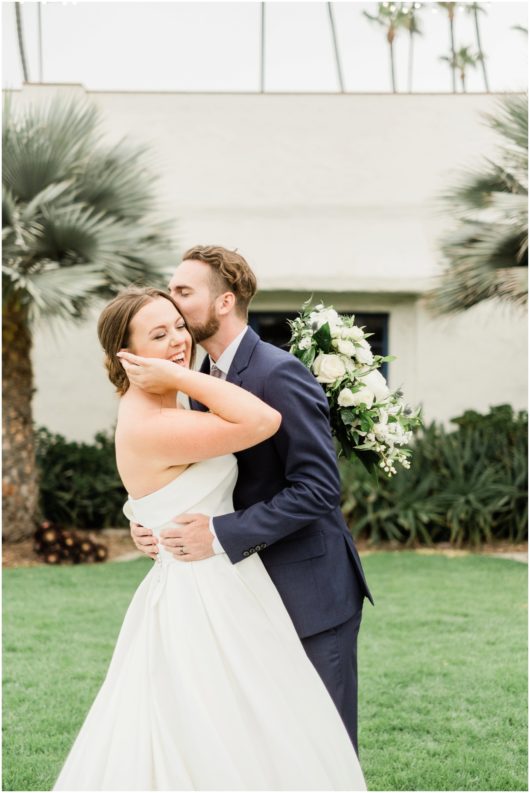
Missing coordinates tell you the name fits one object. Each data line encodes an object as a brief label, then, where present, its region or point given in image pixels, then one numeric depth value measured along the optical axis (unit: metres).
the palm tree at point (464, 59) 25.90
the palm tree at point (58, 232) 8.70
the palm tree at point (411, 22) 23.36
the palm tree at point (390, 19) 22.66
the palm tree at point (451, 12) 21.70
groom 2.65
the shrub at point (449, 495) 10.30
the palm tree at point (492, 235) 9.31
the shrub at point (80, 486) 11.00
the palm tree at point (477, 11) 20.33
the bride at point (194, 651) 2.46
